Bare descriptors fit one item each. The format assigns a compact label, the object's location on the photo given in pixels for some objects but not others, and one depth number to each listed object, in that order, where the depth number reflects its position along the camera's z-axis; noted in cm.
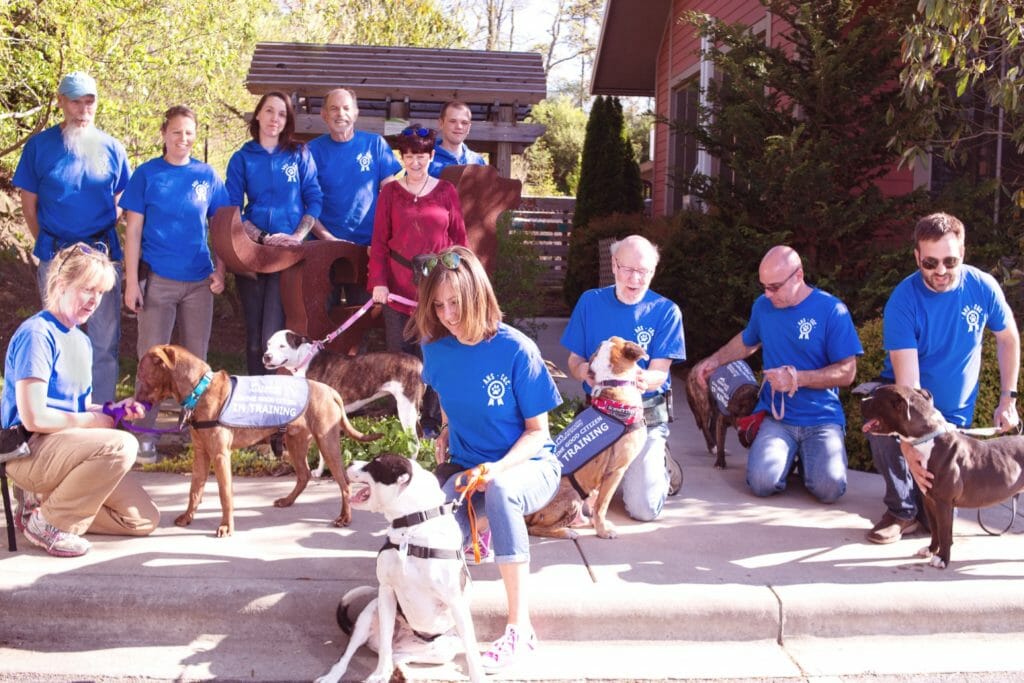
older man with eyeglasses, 529
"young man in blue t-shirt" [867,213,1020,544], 506
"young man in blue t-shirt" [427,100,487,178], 730
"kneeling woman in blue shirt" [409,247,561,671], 395
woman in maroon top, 625
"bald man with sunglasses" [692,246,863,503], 576
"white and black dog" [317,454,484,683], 361
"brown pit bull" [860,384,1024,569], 460
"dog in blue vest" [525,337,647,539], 495
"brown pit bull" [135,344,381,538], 478
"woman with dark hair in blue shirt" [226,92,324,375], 657
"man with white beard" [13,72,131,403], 641
